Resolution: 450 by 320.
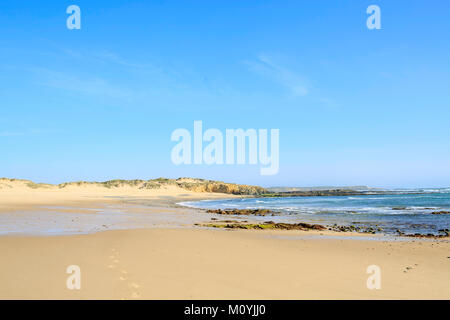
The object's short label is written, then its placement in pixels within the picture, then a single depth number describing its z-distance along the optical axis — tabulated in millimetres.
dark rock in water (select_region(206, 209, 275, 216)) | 32000
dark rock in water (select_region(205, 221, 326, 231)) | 19406
